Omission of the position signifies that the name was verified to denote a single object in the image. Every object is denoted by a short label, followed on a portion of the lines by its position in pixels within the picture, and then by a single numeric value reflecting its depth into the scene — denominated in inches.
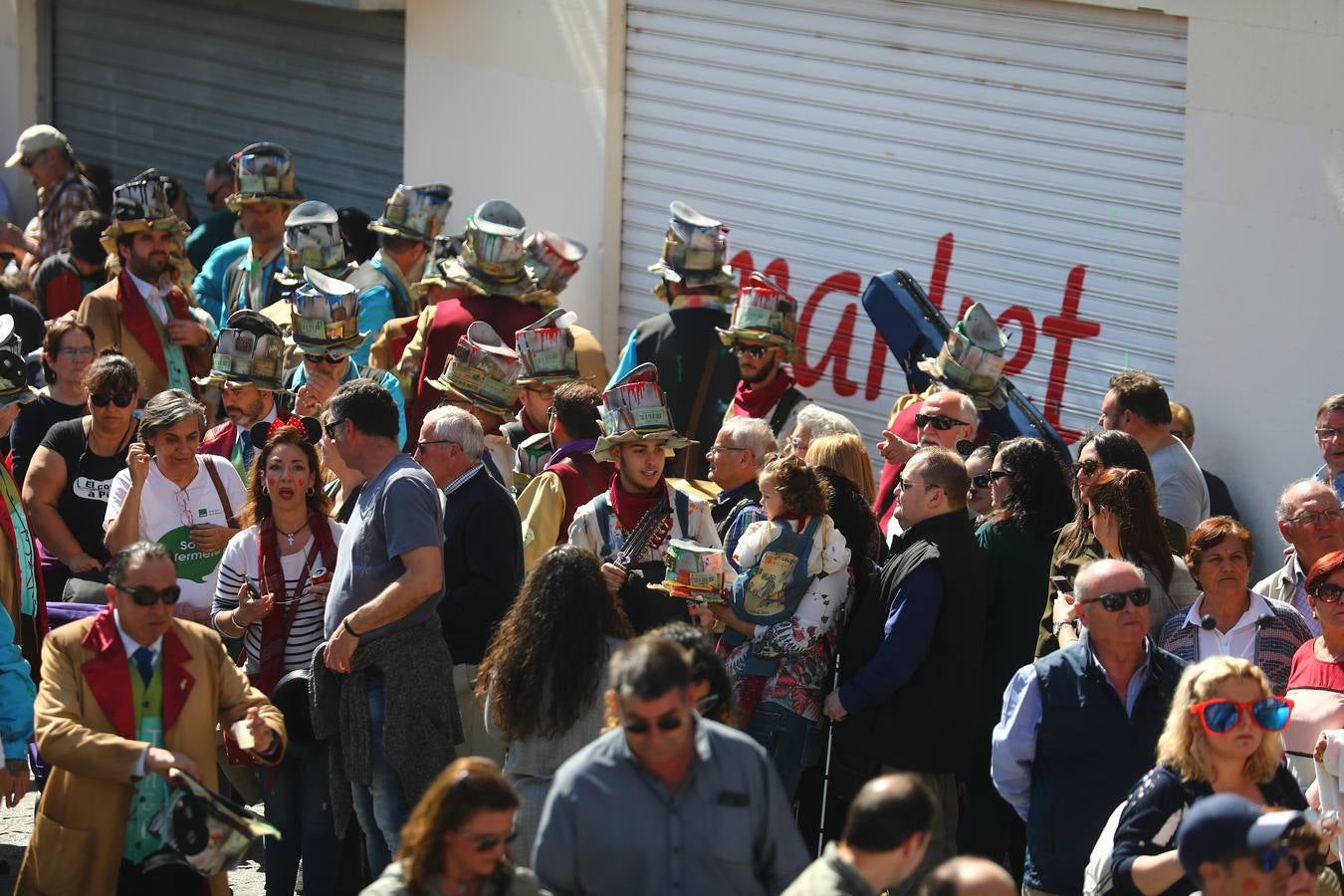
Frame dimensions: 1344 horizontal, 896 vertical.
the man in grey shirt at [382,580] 486.6
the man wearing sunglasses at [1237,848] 343.9
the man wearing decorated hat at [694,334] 724.0
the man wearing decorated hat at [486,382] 655.1
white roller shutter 751.7
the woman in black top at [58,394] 683.4
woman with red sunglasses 381.4
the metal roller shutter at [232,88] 1103.0
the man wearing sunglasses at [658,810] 356.2
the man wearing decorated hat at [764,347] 674.2
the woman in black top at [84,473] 617.6
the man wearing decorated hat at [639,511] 517.7
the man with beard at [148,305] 778.8
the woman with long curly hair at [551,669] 445.1
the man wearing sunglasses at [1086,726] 433.1
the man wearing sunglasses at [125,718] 444.8
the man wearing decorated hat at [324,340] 668.7
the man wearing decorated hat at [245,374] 648.4
